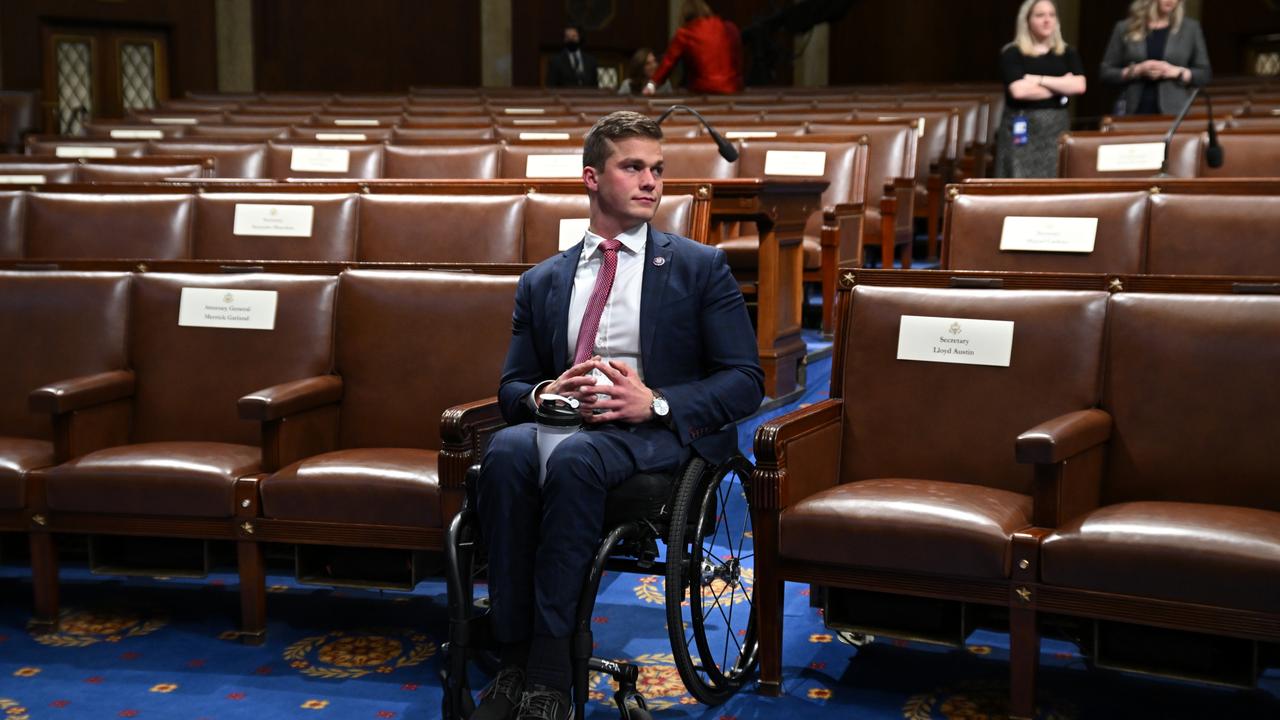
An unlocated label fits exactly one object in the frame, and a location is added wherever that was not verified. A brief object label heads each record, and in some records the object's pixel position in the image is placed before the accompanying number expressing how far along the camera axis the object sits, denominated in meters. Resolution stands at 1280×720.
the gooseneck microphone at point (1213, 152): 3.99
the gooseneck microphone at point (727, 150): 4.00
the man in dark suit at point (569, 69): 11.52
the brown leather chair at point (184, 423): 2.84
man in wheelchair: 2.25
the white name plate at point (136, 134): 6.66
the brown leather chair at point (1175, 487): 2.15
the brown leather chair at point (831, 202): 5.31
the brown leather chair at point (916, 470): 2.34
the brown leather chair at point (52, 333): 3.31
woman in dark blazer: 5.74
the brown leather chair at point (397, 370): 2.81
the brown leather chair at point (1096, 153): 4.39
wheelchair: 2.22
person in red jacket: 9.53
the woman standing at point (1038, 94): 5.45
